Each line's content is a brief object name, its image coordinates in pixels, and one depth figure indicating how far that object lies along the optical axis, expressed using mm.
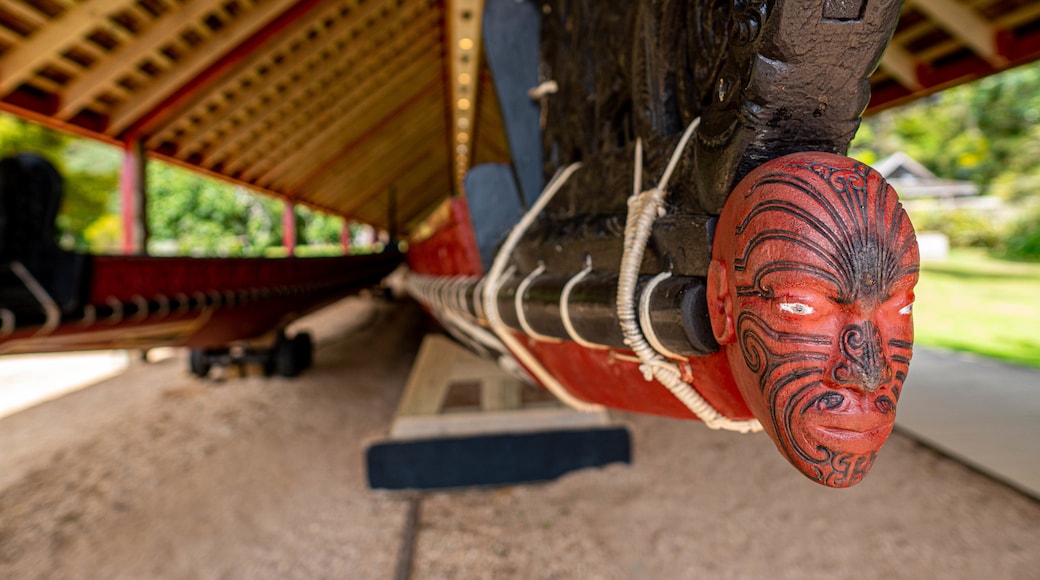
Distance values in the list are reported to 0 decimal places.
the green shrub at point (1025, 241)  10352
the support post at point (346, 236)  14233
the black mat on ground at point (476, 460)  2559
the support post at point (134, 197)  5371
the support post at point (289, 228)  10227
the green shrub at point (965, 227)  11773
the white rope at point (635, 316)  793
